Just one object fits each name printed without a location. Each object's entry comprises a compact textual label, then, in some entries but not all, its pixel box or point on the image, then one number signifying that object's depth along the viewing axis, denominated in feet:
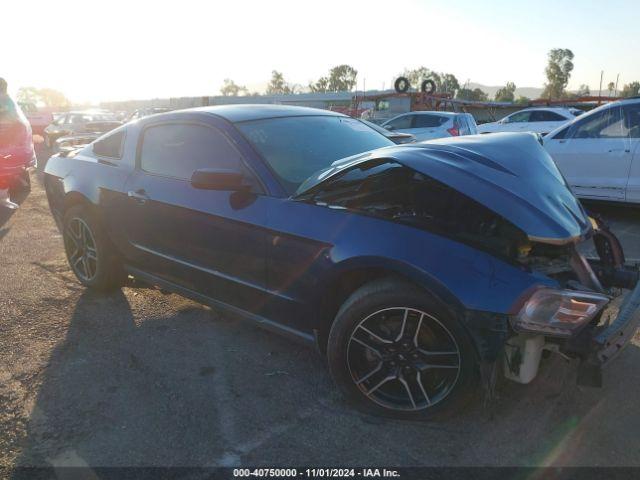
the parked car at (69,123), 58.44
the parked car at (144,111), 66.71
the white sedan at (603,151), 20.03
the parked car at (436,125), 41.42
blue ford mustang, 7.23
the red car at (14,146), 25.64
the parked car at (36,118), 65.26
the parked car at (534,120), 49.14
